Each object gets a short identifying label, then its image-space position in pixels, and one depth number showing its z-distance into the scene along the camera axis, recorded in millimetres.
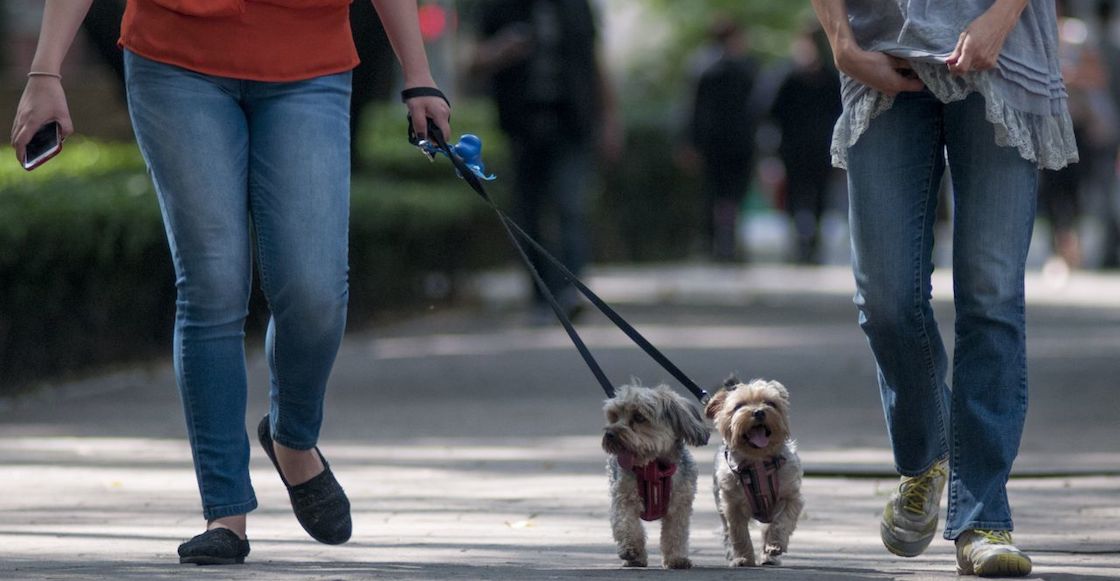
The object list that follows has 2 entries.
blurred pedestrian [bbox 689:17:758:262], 36844
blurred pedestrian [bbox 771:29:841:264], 37656
